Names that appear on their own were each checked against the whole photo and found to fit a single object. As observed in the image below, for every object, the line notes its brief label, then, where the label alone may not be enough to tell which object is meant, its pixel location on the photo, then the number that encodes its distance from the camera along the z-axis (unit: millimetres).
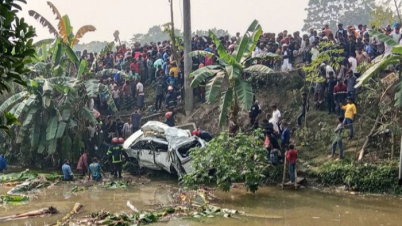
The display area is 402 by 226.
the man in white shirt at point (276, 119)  16531
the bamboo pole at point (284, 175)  14872
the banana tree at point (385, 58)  12961
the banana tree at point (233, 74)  15609
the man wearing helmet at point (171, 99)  20812
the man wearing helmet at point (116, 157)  17625
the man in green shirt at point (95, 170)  17153
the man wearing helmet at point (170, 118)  19212
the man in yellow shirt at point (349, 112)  15180
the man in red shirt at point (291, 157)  14570
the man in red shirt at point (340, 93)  16641
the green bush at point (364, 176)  13841
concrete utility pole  19922
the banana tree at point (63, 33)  19141
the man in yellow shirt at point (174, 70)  20984
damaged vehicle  16250
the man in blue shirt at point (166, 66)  21375
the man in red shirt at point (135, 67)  22203
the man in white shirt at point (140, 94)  21406
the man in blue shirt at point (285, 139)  15562
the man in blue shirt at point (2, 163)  18312
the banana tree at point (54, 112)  18469
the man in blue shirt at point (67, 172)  17125
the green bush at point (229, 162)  13868
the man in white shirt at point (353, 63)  16875
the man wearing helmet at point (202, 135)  17000
